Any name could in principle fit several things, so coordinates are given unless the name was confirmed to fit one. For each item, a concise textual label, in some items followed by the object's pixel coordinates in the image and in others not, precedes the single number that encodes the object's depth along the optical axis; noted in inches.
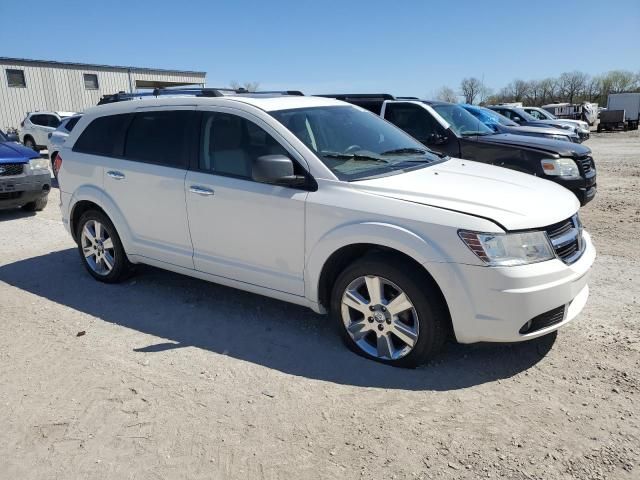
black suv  295.7
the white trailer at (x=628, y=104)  1802.4
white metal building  1099.9
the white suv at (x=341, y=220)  130.3
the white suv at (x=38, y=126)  791.1
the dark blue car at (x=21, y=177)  335.3
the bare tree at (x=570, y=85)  3786.9
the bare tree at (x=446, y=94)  2727.6
